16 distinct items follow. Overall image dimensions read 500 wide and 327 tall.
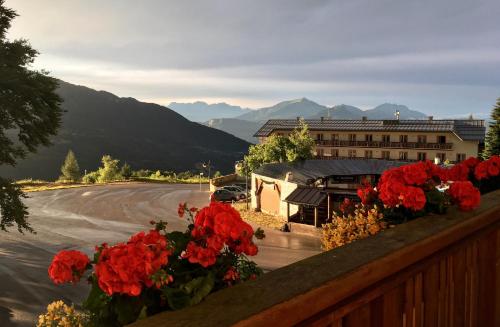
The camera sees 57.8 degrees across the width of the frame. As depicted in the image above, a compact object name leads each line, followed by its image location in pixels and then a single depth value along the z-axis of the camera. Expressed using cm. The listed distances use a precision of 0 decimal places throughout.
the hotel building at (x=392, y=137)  6450
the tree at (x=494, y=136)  5044
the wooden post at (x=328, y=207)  2875
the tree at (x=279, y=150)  5075
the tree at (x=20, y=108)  1966
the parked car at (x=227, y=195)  4375
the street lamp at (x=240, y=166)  5483
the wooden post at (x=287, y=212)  3172
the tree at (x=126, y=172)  7309
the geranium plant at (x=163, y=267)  174
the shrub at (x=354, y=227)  478
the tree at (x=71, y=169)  9325
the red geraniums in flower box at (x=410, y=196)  388
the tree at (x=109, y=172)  7294
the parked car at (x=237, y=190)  4491
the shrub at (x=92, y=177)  7703
